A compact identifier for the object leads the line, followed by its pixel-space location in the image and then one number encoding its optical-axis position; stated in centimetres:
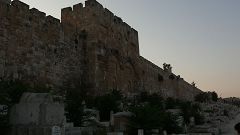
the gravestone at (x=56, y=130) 362
